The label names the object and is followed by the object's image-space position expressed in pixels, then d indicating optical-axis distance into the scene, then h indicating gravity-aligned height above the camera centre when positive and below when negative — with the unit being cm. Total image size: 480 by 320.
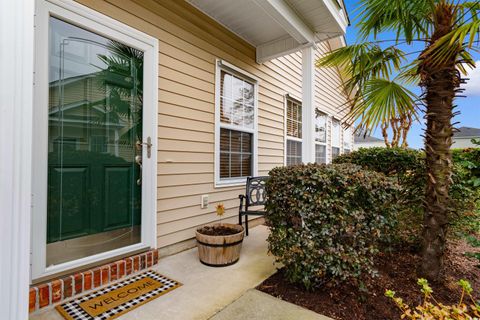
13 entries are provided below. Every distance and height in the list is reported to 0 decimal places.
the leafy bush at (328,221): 191 -49
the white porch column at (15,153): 105 +2
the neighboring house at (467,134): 2119 +248
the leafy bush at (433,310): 117 -73
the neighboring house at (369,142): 2377 +201
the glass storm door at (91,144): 195 +14
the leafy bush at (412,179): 273 -21
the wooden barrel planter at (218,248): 247 -91
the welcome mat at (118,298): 174 -109
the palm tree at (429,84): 204 +73
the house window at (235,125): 359 +56
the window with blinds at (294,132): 548 +67
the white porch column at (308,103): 366 +87
